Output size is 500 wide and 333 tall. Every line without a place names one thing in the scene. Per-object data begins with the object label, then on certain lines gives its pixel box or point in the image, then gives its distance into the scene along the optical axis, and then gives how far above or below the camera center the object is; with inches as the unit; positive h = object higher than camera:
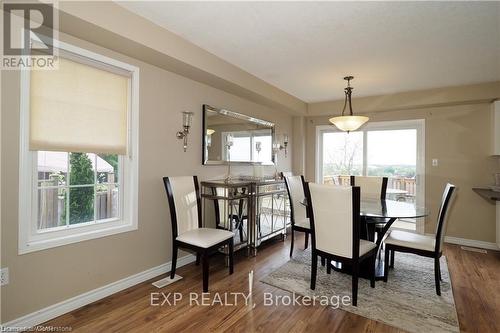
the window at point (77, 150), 75.2 +5.0
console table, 125.0 -21.1
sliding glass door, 175.8 +8.7
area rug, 80.4 -46.6
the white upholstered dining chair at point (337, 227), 85.8 -20.6
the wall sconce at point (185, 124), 117.6 +19.5
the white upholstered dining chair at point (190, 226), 97.0 -25.6
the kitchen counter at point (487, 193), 128.0 -13.0
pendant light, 129.0 +23.5
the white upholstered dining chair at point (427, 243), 94.0 -28.7
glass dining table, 95.2 -17.3
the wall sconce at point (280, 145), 189.0 +16.5
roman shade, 76.4 +18.6
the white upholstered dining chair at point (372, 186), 141.0 -10.0
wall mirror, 133.0 +17.1
